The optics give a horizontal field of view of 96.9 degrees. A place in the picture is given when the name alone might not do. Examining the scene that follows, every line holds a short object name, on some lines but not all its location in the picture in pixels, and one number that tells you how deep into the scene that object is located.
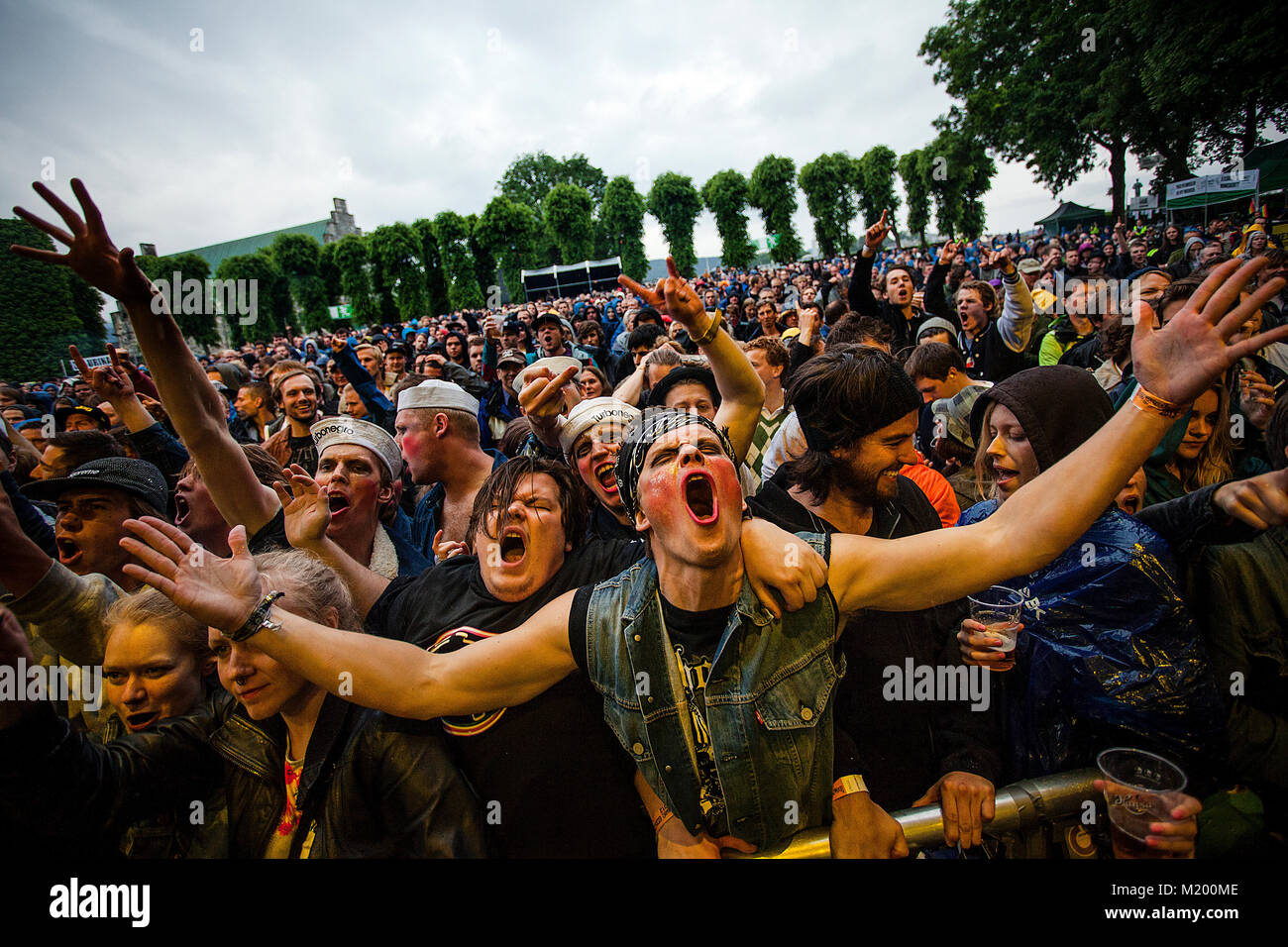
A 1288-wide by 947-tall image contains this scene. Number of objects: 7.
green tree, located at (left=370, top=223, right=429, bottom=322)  42.97
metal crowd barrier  1.74
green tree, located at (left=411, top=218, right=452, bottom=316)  43.81
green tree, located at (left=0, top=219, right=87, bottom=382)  23.83
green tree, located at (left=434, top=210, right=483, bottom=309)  44.72
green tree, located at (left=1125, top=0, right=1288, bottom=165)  15.53
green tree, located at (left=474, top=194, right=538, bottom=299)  44.19
